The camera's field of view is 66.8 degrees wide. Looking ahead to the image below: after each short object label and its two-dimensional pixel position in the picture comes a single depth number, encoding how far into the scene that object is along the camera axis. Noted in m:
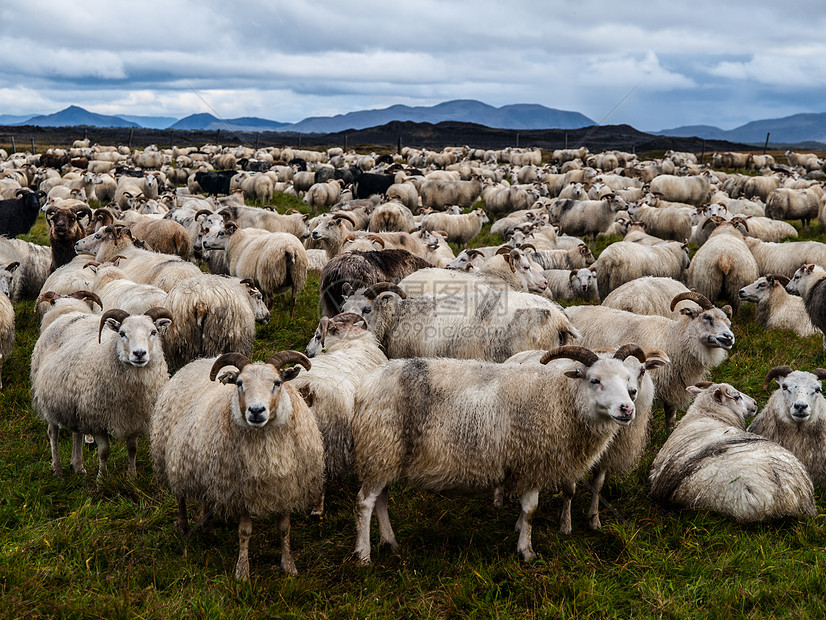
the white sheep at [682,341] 6.90
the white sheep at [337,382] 5.21
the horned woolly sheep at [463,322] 6.89
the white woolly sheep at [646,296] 8.91
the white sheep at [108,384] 5.55
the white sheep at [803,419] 5.46
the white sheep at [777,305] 9.99
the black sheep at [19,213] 15.96
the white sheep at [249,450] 4.17
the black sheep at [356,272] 9.14
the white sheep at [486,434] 4.58
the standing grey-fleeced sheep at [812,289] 9.16
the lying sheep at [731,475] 4.81
